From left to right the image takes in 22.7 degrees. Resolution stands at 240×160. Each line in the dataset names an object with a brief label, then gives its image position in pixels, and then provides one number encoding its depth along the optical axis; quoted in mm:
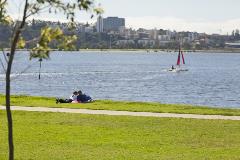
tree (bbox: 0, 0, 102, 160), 9664
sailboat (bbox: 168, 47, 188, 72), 121944
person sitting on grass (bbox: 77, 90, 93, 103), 36600
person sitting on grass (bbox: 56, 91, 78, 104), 34531
